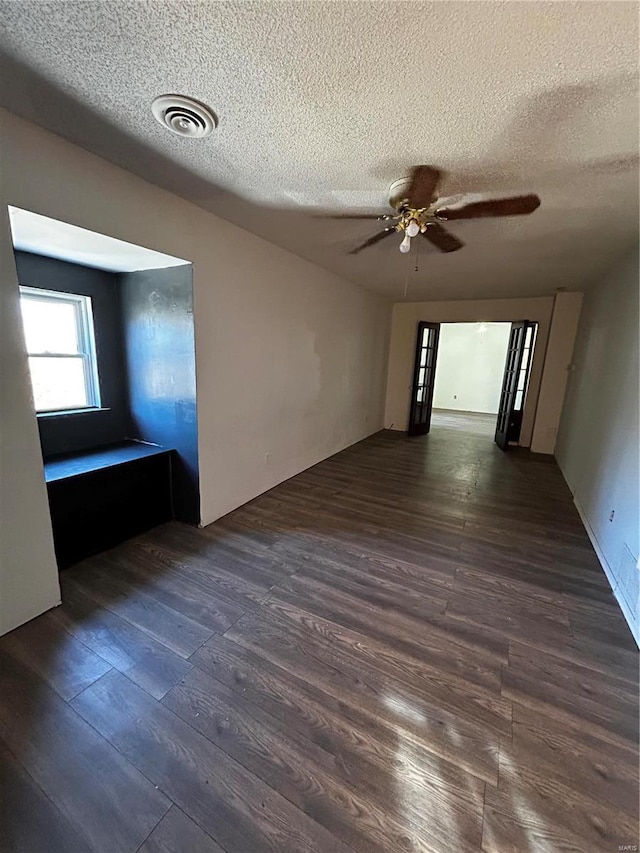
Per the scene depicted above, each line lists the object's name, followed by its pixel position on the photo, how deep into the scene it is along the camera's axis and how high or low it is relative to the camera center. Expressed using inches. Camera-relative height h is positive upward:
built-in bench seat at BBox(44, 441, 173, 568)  87.1 -39.3
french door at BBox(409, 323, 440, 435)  244.8 -8.3
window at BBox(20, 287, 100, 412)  94.5 +0.9
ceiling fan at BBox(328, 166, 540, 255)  72.9 +37.3
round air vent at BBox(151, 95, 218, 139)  54.7 +40.1
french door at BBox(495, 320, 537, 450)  211.9 -7.9
